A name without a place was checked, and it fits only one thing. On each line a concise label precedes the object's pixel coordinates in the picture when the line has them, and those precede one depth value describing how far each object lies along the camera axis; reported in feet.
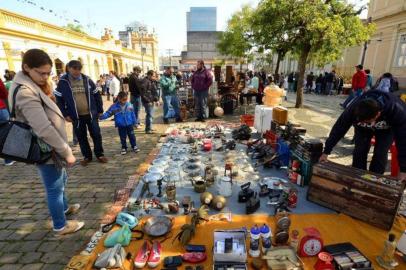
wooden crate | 8.70
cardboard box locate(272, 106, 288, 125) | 16.79
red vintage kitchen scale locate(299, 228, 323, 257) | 7.36
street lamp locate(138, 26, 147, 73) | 200.34
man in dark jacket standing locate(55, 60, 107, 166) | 14.67
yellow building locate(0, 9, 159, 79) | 48.26
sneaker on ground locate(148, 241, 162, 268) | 7.22
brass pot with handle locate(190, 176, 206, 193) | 11.44
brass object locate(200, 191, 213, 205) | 10.14
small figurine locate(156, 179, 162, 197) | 11.44
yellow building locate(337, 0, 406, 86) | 54.54
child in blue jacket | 17.63
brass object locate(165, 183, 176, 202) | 10.66
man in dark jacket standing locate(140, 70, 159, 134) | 23.67
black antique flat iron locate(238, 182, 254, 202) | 10.65
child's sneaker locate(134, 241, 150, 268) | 7.18
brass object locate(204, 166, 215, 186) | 12.25
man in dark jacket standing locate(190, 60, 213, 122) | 26.91
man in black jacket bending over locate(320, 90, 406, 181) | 8.56
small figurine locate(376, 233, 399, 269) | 7.02
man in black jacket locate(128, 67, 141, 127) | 24.84
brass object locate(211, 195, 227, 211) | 9.96
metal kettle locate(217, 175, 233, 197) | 11.03
